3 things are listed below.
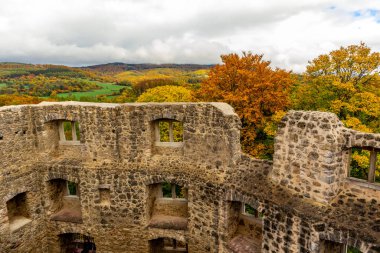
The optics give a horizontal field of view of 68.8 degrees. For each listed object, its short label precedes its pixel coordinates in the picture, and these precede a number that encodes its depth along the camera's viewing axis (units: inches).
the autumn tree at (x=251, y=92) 714.2
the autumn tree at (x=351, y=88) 599.5
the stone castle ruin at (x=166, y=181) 329.4
